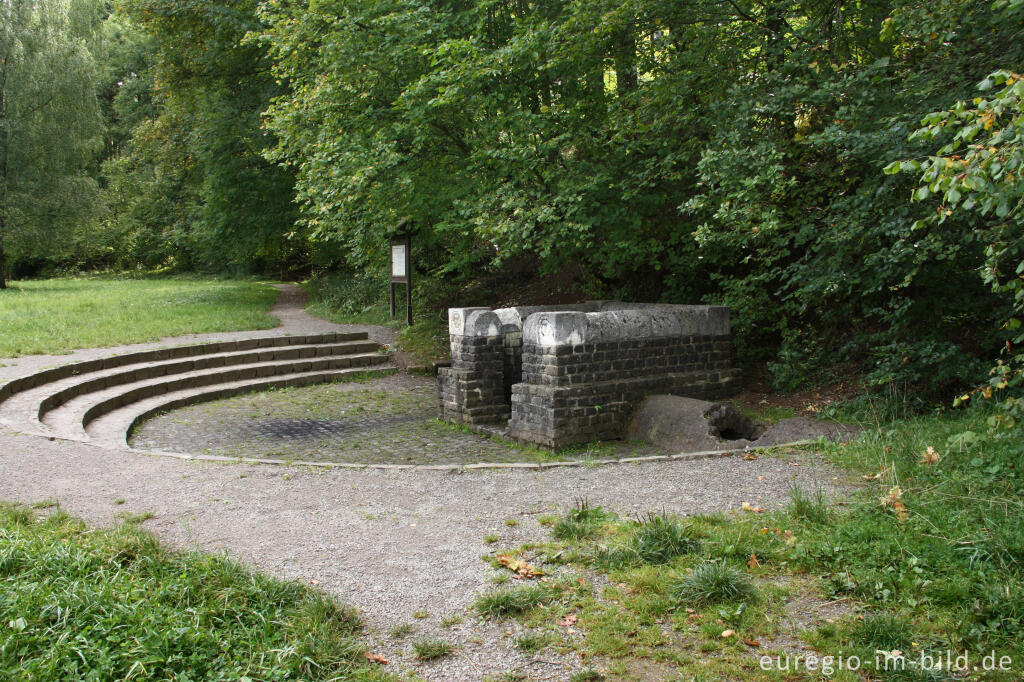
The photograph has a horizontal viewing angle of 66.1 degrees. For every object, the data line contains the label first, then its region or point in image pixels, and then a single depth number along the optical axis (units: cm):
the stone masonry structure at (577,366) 854
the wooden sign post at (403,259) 1658
